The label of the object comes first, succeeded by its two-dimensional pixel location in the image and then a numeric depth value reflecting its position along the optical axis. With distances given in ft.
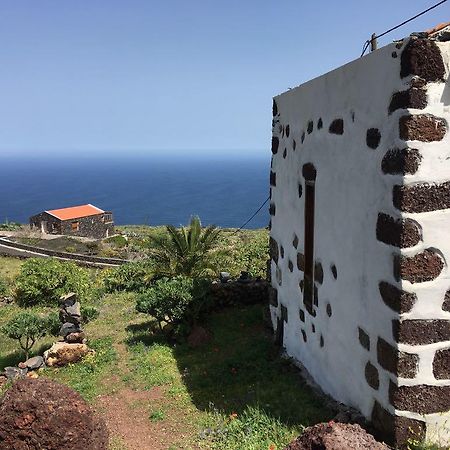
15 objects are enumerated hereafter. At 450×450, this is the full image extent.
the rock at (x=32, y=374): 31.83
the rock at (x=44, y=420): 17.37
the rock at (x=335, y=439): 12.15
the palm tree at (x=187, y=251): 52.13
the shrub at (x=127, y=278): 64.49
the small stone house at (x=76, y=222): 164.35
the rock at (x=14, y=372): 31.12
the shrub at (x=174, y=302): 35.94
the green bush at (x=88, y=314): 45.80
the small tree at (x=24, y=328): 35.83
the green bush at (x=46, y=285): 62.18
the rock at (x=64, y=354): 33.30
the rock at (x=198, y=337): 34.50
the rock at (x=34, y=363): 33.27
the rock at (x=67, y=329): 38.11
